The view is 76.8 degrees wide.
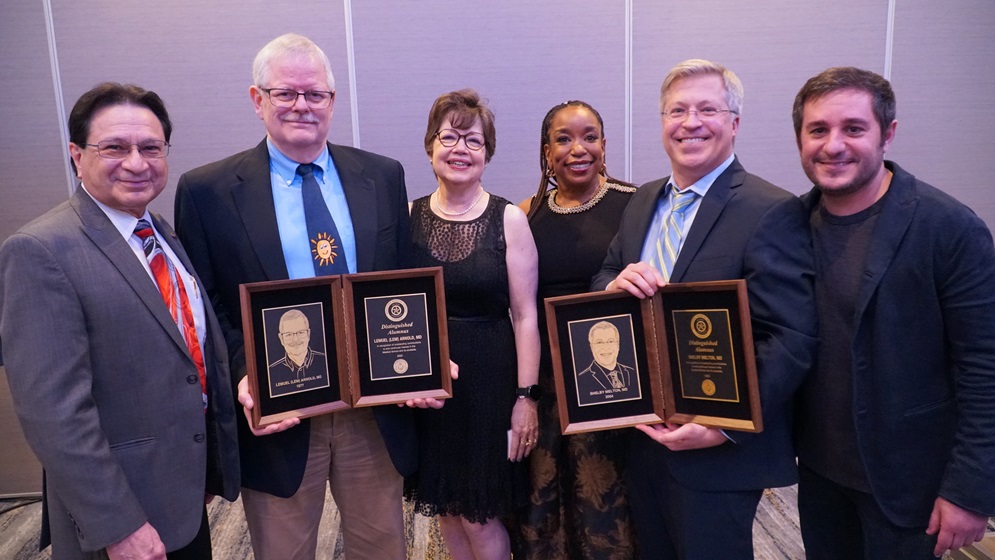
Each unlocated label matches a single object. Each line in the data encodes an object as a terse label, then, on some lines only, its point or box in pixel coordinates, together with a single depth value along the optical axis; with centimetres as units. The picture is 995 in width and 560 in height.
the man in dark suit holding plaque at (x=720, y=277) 154
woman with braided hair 209
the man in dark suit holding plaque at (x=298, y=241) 174
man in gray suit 136
